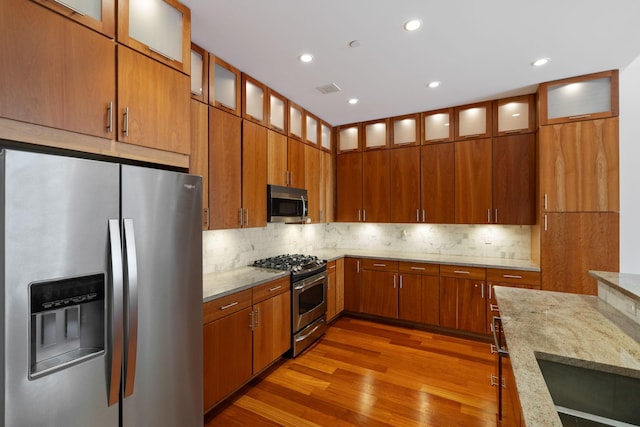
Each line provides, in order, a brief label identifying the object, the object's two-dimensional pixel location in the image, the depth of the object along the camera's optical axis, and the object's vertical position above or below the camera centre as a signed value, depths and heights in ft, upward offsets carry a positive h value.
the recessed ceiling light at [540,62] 8.52 +4.61
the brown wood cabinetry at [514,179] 11.28 +1.47
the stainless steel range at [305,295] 10.11 -2.98
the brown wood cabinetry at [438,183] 12.75 +1.49
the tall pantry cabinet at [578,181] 9.41 +1.19
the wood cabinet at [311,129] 13.01 +4.08
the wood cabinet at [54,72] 3.76 +2.10
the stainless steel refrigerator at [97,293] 3.43 -1.10
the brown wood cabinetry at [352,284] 13.92 -3.29
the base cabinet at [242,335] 7.03 -3.33
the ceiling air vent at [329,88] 10.24 +4.64
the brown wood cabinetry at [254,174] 9.34 +1.41
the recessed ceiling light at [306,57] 8.23 +4.58
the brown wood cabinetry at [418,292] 12.32 -3.33
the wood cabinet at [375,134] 14.19 +4.09
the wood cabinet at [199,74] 7.60 +3.85
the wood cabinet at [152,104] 5.07 +2.16
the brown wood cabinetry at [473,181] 12.04 +1.47
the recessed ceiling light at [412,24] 6.72 +4.51
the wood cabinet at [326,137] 14.42 +4.07
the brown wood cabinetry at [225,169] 8.20 +1.40
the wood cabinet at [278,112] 10.64 +3.97
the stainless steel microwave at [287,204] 10.34 +0.45
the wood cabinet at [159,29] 5.16 +3.65
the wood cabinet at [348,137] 14.92 +4.13
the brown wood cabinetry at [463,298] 11.50 -3.34
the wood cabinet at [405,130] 13.42 +4.06
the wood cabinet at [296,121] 11.89 +4.02
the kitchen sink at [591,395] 4.06 -2.60
